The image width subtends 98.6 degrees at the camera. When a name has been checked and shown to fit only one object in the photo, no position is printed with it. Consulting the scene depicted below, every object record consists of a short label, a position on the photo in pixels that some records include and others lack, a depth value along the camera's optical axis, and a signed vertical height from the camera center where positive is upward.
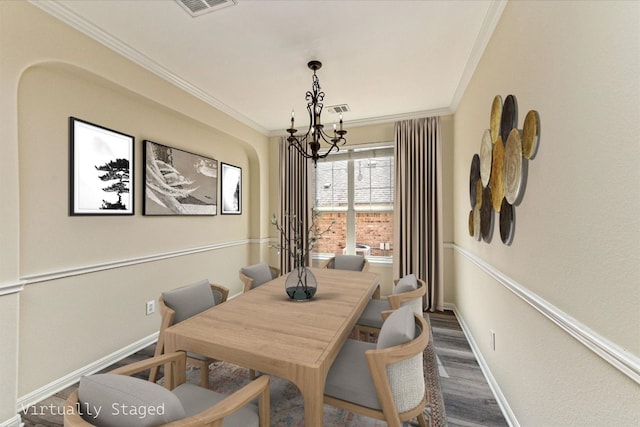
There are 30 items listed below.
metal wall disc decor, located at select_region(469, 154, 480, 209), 2.41 +0.35
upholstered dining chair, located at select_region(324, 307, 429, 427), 1.19 -0.78
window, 4.22 +0.22
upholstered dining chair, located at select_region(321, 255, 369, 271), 3.28 -0.59
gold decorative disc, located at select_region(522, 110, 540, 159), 1.30 +0.40
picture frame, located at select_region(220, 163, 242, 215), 3.90 +0.37
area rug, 1.71 -1.29
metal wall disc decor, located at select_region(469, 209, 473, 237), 2.66 -0.08
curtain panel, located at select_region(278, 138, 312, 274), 4.48 +0.34
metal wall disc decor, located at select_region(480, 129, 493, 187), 2.01 +0.45
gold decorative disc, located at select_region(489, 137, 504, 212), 1.75 +0.26
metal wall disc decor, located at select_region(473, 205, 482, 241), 2.38 -0.08
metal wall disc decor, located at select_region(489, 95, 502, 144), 1.81 +0.66
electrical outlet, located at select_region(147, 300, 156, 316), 2.79 -0.95
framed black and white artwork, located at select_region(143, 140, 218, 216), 2.79 +0.37
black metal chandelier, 2.43 +1.06
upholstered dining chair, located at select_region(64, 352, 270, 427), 0.78 -0.57
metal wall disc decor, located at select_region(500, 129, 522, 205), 1.48 +0.27
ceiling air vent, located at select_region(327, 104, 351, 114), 3.57 +1.41
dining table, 1.15 -0.62
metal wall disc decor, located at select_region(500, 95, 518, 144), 1.56 +0.58
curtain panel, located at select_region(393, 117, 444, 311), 3.74 +0.13
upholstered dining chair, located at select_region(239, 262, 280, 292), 2.54 -0.59
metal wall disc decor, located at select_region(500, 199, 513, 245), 1.65 -0.05
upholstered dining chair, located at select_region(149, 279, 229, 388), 1.67 -0.62
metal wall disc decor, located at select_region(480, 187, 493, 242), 2.06 -0.01
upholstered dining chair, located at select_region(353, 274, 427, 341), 1.89 -0.64
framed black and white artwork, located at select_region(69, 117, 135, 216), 2.13 +0.37
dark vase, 1.99 -0.53
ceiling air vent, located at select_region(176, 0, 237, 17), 1.83 +1.42
